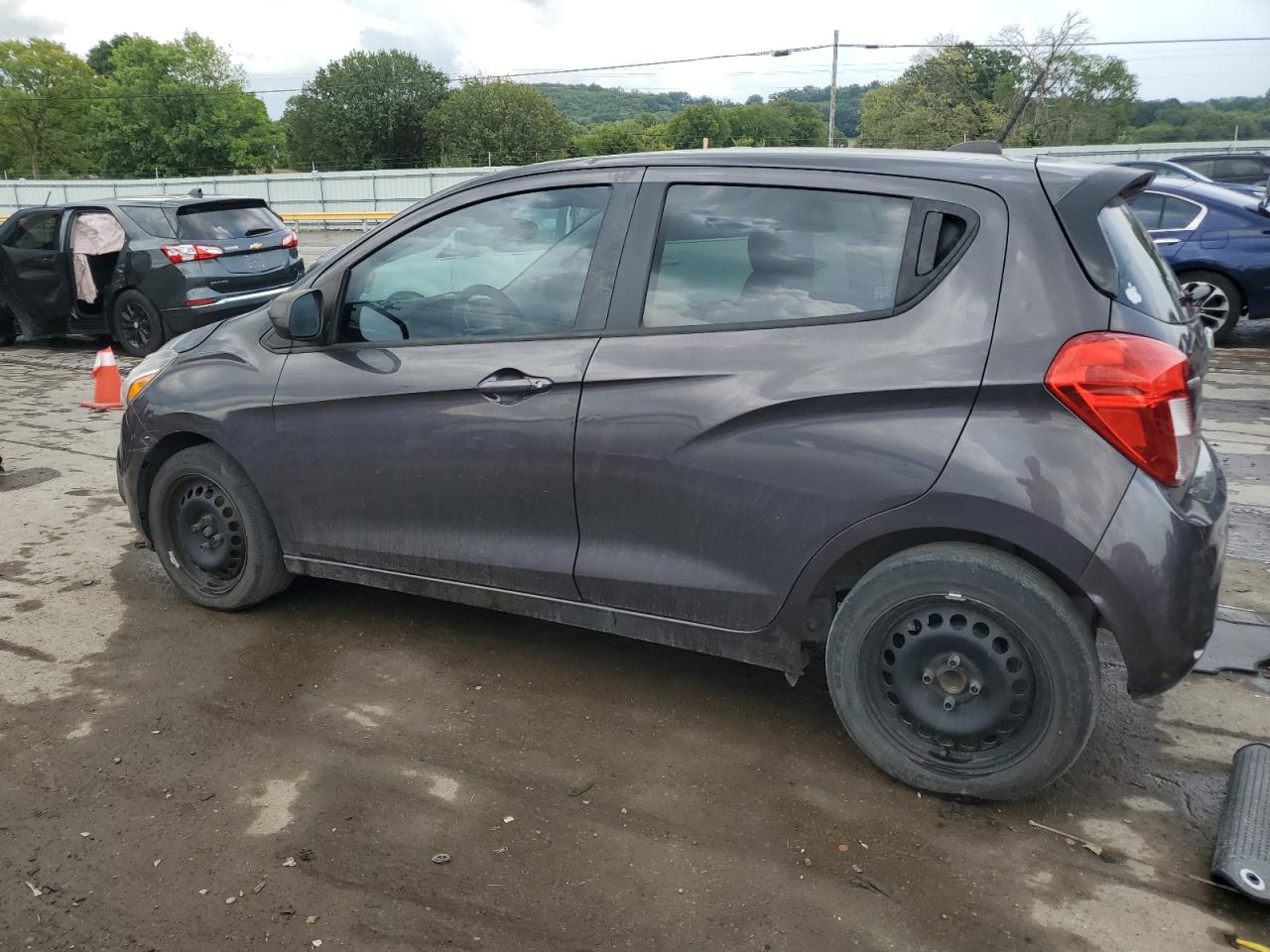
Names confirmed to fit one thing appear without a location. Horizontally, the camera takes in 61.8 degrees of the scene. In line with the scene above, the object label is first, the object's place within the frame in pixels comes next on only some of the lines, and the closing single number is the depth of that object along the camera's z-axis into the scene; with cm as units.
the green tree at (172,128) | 9662
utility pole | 5868
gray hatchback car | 285
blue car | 998
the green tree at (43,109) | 10012
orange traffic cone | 886
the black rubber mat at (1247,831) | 269
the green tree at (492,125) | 8900
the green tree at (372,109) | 9550
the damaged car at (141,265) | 1091
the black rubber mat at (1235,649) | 399
